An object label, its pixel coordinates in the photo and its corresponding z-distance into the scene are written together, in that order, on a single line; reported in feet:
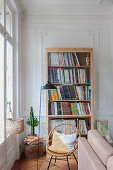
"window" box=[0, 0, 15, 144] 7.83
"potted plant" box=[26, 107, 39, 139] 10.53
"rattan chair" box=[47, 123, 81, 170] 10.57
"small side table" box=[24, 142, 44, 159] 10.37
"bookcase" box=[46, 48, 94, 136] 10.66
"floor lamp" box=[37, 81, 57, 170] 8.69
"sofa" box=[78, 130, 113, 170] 4.97
